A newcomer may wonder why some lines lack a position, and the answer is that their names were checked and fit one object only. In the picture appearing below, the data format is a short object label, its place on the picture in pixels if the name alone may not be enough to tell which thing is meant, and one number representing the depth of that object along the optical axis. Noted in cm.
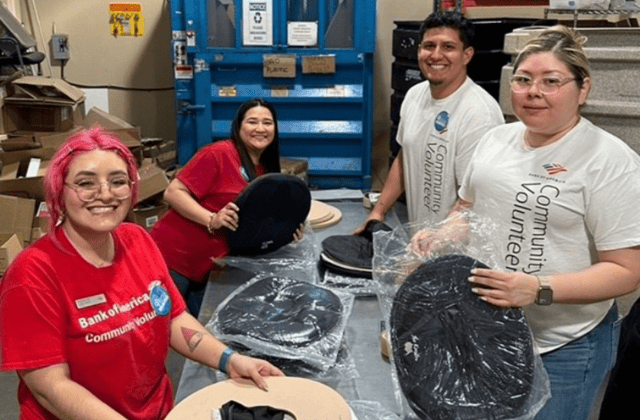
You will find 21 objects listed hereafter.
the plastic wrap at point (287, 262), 216
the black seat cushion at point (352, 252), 211
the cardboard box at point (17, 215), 352
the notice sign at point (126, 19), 475
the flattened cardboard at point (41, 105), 405
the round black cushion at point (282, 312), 163
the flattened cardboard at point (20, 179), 366
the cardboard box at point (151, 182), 393
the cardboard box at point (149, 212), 396
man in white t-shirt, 216
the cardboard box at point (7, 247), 331
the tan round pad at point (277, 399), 129
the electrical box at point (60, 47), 473
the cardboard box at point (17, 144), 395
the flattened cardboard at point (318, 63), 405
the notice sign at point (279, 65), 404
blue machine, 403
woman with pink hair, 122
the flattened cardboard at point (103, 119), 436
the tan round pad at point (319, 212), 269
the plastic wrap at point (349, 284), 202
